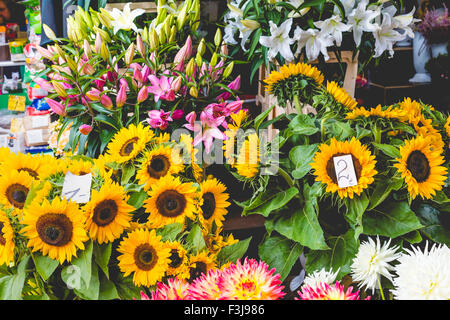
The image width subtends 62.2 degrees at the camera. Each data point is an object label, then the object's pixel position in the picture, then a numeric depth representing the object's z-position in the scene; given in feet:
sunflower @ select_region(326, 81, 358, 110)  2.90
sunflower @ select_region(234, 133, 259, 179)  2.62
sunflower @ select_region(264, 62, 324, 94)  3.06
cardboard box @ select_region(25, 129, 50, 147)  6.91
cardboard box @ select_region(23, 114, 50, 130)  6.90
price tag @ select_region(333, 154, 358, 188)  2.32
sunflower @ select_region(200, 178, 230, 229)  2.78
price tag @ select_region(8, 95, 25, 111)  8.21
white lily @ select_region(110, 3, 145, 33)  3.52
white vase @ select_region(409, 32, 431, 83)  7.16
